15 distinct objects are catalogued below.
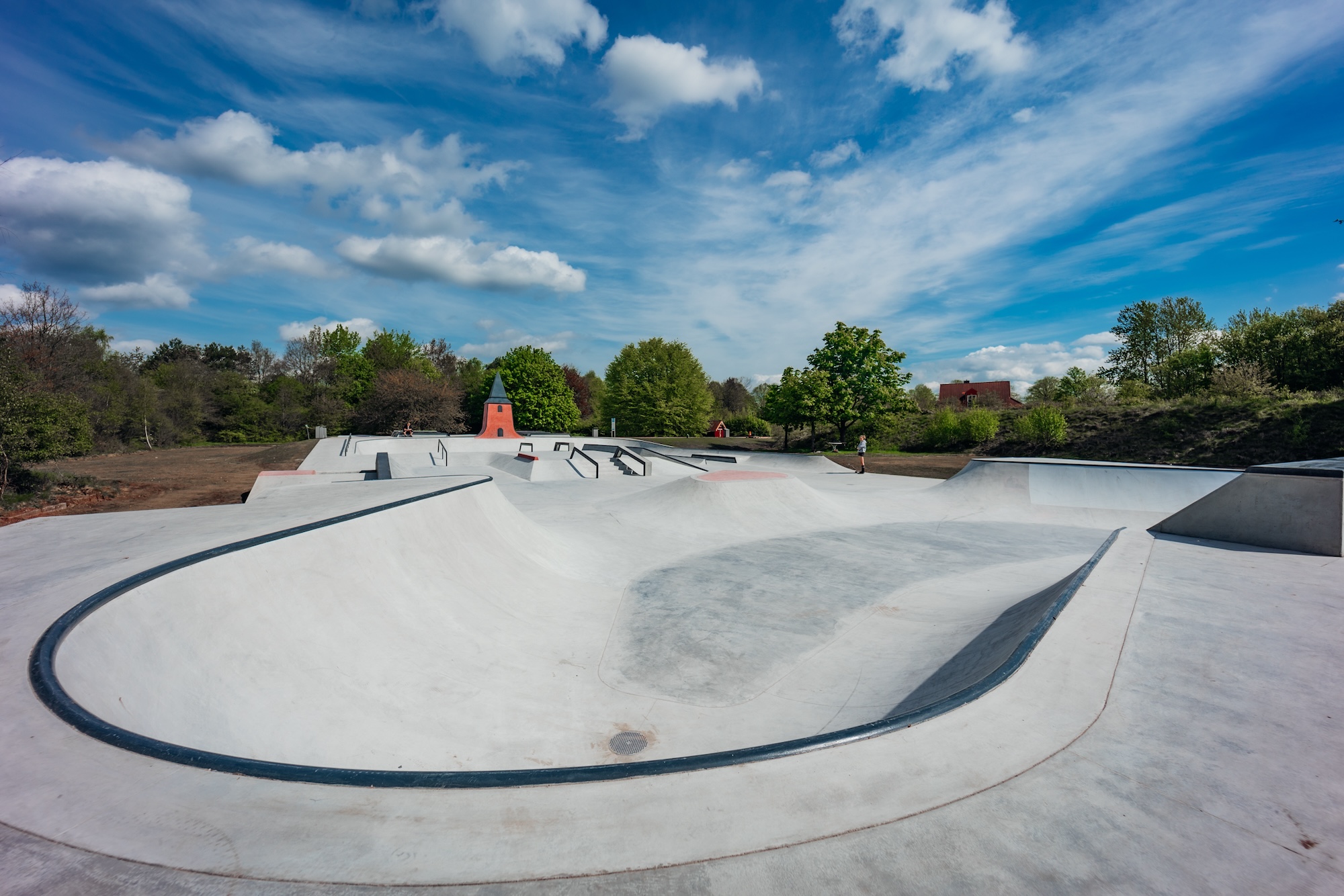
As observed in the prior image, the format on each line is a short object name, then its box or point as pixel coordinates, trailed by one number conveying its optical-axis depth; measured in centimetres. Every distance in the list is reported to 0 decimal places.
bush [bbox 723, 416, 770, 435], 4644
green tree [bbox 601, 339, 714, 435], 4350
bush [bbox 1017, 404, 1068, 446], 2595
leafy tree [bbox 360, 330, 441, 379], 5019
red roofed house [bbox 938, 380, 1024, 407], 5181
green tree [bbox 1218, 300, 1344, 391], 2358
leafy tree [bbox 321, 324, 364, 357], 5681
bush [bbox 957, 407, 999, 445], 2834
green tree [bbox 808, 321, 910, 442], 2861
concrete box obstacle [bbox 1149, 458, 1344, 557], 598
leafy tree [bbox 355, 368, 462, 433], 3644
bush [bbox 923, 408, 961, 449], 2970
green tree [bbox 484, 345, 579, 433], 4319
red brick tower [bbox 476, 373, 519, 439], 3092
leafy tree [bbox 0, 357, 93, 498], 1313
